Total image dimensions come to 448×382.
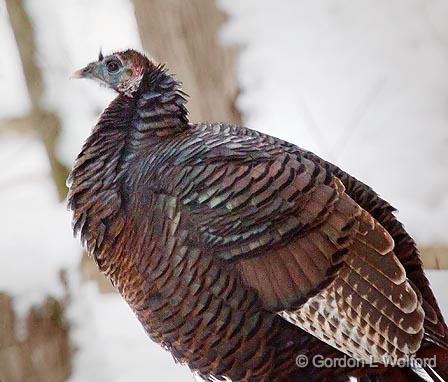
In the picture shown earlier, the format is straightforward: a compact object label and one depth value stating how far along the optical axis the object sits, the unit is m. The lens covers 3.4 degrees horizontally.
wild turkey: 8.68
